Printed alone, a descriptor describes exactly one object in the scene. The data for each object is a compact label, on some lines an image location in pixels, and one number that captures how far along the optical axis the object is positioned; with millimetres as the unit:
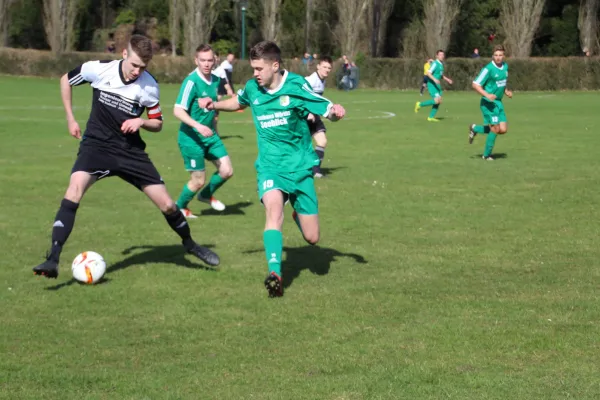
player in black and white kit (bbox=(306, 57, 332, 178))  15375
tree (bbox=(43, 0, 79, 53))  62406
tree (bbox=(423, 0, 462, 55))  59031
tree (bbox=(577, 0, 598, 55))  62000
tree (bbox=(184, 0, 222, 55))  63750
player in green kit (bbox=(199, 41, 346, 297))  8445
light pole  61250
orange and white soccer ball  8625
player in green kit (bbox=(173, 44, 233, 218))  12430
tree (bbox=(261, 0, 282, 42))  65062
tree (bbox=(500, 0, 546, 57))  57281
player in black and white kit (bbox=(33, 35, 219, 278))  8714
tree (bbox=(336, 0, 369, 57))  59594
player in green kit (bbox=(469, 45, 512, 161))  18797
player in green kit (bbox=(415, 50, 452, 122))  30172
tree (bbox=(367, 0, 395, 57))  65750
